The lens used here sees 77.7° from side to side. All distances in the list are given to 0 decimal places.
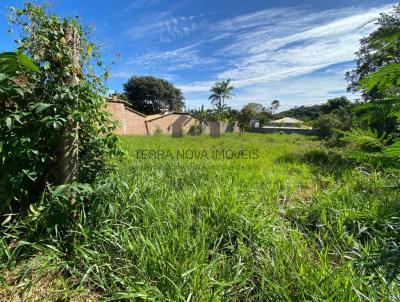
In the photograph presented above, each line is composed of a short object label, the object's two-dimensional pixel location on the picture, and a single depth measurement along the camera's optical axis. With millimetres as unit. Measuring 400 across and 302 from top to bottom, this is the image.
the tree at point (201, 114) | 28472
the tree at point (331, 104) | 38031
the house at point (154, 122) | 20844
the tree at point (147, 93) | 36406
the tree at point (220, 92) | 35281
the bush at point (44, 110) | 1947
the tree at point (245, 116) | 33250
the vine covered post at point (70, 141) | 2283
